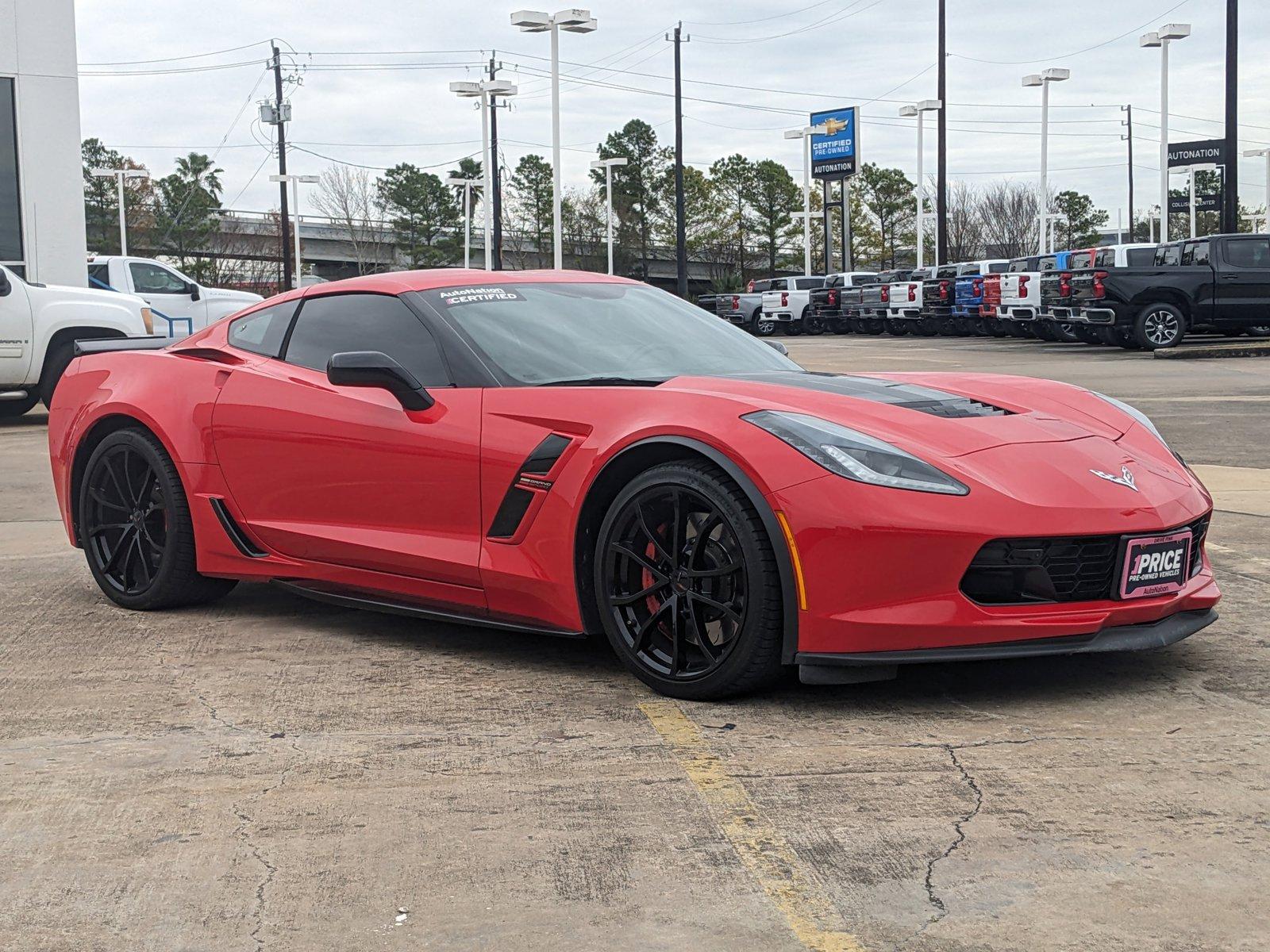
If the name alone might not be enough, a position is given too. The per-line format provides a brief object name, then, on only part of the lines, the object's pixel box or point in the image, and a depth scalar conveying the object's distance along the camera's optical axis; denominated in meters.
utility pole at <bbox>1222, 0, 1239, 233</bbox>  34.19
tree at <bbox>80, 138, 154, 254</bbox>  78.44
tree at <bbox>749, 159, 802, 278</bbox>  83.44
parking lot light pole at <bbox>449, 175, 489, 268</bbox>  60.53
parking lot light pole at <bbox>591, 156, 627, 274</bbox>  54.88
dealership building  19.73
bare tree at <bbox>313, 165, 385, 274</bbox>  89.44
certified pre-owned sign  63.62
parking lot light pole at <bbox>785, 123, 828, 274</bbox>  62.42
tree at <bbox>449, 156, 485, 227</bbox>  90.75
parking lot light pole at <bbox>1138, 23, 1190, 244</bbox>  45.62
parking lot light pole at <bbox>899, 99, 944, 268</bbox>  54.19
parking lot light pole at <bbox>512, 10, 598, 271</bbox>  35.62
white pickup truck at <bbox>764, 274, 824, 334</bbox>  41.78
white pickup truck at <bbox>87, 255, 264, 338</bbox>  23.09
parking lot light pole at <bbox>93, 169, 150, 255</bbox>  56.61
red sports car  3.99
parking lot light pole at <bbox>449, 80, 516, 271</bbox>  39.75
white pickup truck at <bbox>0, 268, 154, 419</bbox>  14.50
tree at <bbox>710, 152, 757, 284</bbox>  83.44
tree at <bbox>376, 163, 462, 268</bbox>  89.38
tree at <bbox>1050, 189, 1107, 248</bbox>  108.75
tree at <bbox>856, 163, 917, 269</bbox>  92.00
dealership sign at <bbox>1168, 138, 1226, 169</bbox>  70.61
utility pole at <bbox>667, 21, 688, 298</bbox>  54.00
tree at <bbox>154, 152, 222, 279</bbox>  79.88
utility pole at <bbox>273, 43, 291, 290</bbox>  53.25
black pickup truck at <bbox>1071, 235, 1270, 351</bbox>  23.55
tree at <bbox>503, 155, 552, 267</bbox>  84.44
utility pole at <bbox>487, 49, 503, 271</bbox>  47.41
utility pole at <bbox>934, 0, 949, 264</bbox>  50.66
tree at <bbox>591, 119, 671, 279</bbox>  80.56
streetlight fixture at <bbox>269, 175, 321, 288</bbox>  55.28
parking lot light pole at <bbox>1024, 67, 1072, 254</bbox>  54.59
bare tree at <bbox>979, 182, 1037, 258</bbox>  95.44
